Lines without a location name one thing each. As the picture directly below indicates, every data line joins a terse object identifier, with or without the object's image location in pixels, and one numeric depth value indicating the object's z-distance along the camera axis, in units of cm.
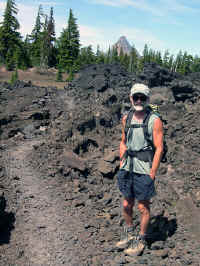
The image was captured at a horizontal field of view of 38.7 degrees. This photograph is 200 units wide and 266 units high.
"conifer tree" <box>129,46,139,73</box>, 9081
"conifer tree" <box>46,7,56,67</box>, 5954
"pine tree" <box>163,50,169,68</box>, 10562
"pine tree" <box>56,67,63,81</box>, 4538
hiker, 455
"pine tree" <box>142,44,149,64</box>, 10369
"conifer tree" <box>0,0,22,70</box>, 5688
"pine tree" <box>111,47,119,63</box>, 8312
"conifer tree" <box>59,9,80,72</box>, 5756
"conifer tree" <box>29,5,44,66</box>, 6247
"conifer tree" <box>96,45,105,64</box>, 7125
